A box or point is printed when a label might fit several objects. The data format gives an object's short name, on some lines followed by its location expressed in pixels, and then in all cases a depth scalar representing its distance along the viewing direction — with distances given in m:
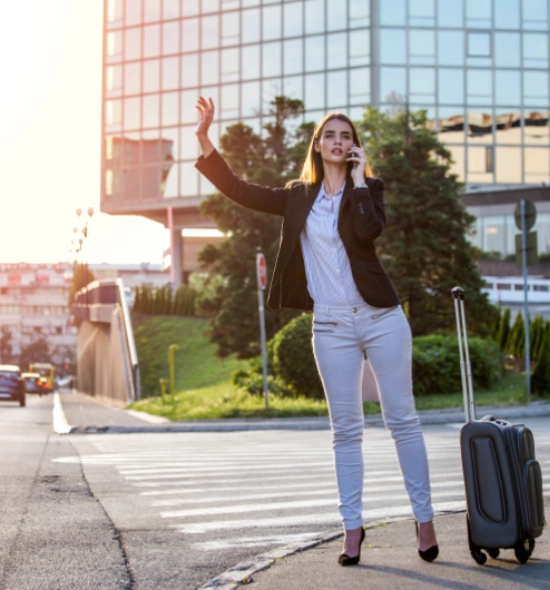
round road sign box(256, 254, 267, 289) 21.33
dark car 40.72
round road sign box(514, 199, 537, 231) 20.61
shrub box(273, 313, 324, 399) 22.39
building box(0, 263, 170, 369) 101.19
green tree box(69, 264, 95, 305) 64.75
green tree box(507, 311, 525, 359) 25.31
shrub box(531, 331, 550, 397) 20.05
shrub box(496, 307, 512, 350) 26.45
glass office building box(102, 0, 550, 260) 56.72
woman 4.79
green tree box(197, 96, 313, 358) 32.16
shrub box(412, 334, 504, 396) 21.89
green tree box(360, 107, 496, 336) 27.20
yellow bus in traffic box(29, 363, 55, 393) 106.26
